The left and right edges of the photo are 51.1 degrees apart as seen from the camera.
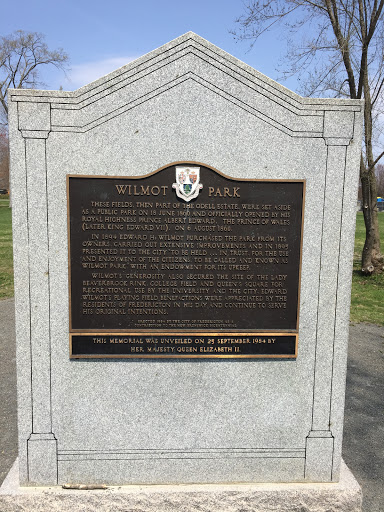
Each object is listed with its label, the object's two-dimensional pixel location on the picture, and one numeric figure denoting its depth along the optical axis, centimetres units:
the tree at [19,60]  3538
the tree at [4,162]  6226
